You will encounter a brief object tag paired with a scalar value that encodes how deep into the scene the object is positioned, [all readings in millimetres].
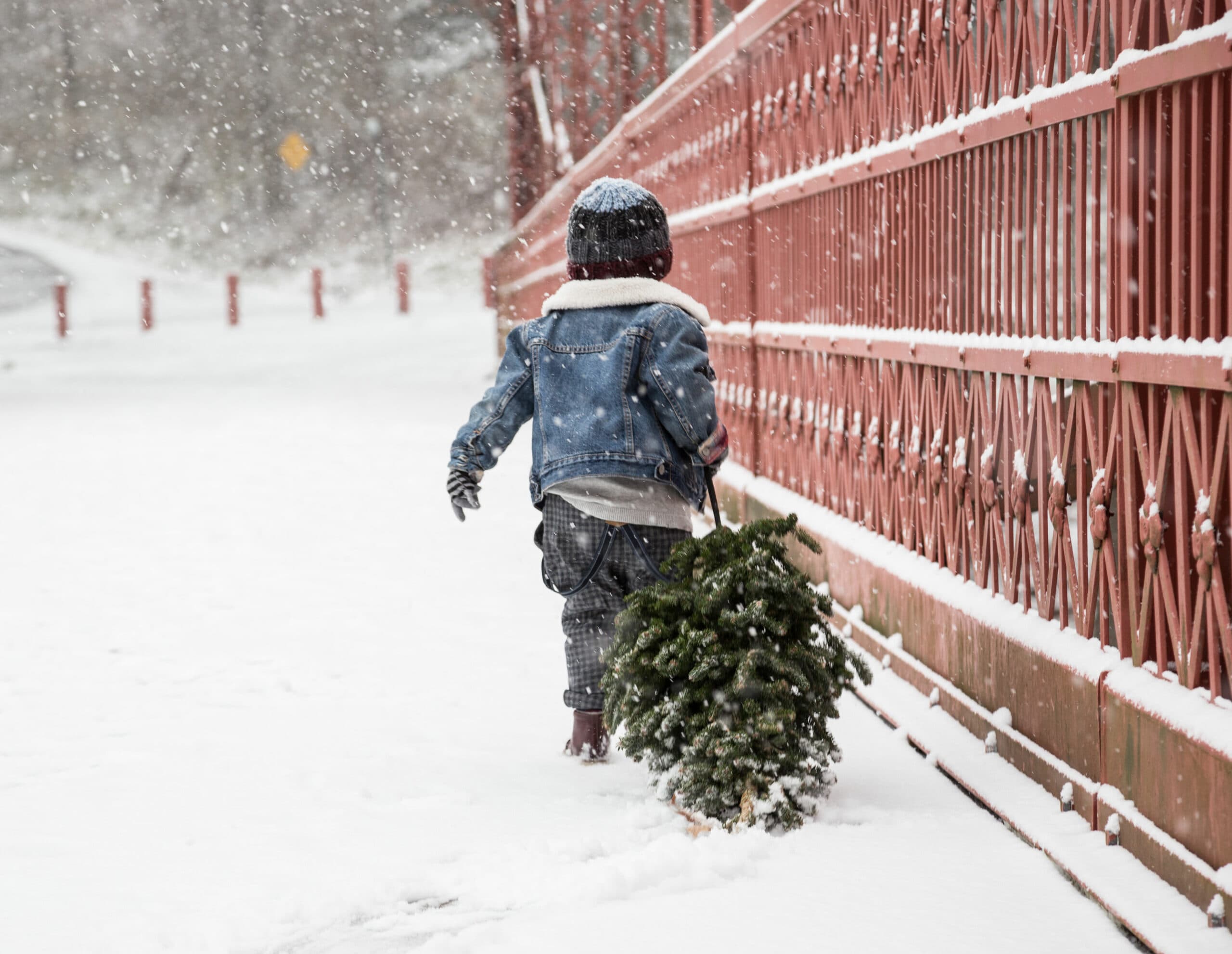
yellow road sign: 52156
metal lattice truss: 18375
